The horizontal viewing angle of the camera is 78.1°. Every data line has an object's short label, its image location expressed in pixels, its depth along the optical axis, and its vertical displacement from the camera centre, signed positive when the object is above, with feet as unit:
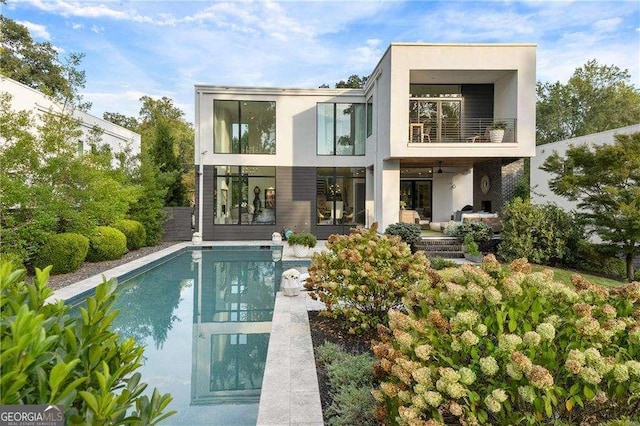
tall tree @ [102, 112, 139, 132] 133.90 +28.86
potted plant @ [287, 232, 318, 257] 42.32 -4.28
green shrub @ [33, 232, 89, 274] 30.45 -3.92
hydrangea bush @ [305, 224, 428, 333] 16.39 -3.15
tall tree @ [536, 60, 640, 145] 94.02 +25.50
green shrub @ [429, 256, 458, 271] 30.99 -4.70
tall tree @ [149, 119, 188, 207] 65.05 +7.30
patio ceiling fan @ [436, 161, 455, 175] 55.35 +4.94
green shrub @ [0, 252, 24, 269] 24.31 -3.41
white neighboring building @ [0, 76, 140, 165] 44.11 +12.90
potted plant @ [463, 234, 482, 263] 36.86 -4.35
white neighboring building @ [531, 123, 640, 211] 49.10 +7.98
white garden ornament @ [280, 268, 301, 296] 24.47 -4.97
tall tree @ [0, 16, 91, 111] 89.86 +35.19
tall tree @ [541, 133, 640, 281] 29.50 +1.42
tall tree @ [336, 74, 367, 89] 115.65 +36.32
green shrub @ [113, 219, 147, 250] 44.96 -3.35
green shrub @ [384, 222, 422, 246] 39.99 -2.79
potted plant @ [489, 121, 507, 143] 41.68 +7.80
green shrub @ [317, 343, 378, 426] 9.73 -5.24
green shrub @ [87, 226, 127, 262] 37.76 -4.04
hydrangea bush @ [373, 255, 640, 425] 6.46 -2.59
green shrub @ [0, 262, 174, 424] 3.66 -1.64
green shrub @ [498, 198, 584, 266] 34.32 -2.61
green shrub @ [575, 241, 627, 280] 31.81 -4.72
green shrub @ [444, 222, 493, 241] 40.14 -2.67
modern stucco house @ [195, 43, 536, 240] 56.65 +5.34
